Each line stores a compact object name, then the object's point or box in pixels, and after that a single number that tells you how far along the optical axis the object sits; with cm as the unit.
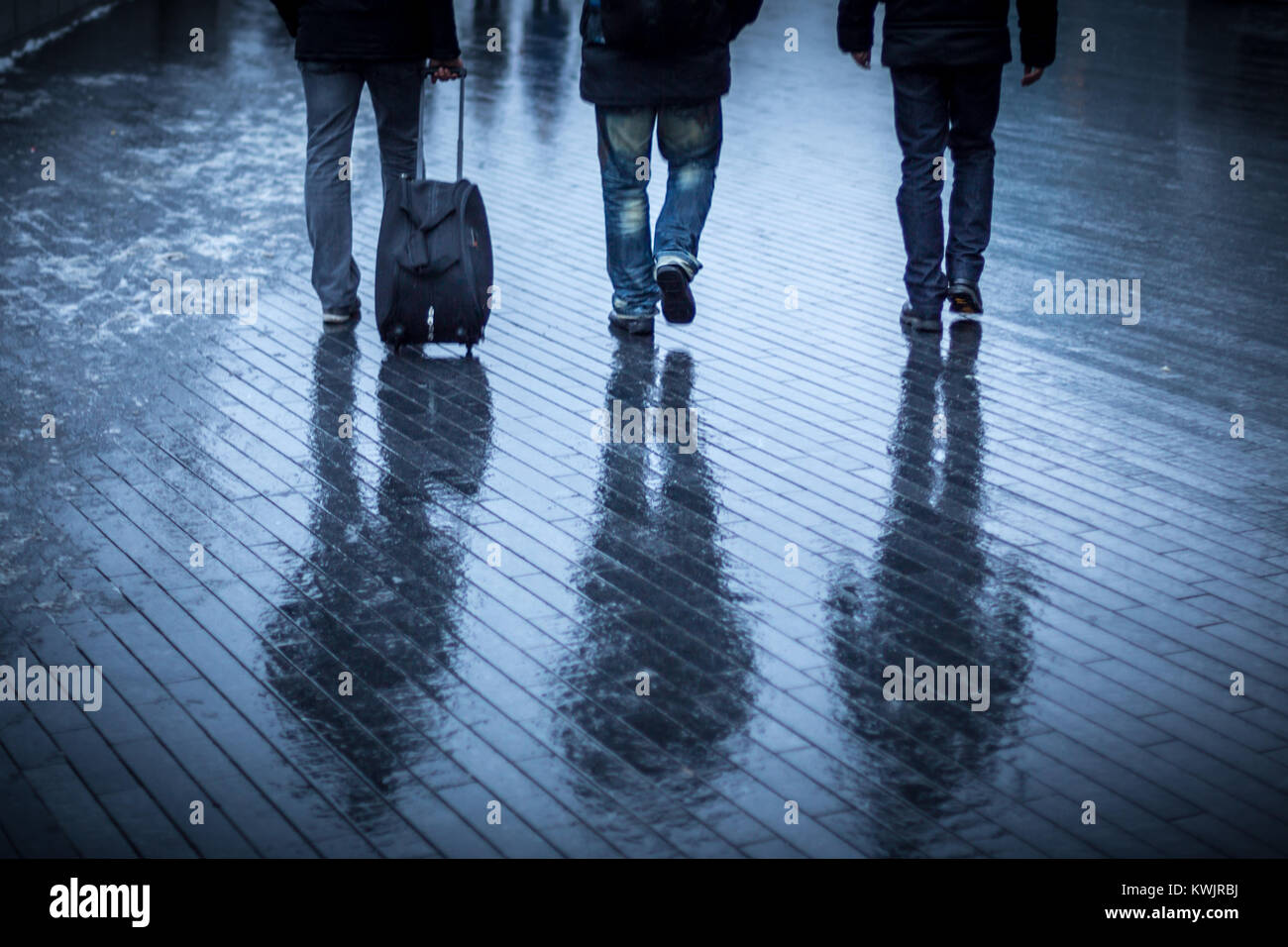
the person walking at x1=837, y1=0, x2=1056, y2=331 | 750
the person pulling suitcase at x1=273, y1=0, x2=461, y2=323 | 740
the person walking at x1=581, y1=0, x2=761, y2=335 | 736
